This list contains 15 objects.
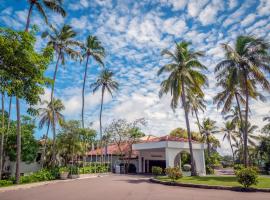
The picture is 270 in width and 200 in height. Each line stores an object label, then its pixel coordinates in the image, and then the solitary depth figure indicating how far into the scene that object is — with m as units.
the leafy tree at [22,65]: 7.80
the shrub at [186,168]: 29.08
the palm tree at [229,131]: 57.25
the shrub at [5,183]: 19.71
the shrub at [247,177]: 14.17
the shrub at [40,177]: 22.11
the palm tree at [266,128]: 37.63
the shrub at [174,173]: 18.34
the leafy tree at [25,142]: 27.69
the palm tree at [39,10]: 21.36
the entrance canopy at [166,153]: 28.02
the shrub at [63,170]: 26.25
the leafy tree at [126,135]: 36.59
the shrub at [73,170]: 28.08
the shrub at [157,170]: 26.91
